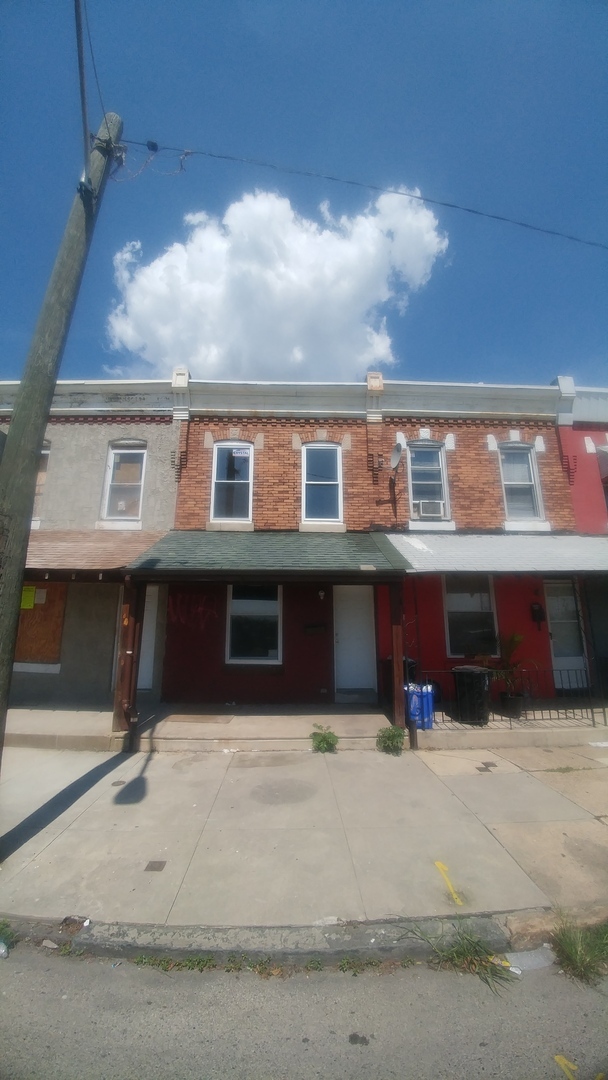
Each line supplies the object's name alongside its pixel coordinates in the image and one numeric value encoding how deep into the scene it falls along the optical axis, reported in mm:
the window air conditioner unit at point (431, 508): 10297
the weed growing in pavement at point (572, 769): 6375
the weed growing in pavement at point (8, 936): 3312
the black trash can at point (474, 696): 7930
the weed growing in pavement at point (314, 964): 3107
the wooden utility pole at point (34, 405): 4262
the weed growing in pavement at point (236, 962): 3111
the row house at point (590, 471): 10062
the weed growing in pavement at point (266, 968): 3062
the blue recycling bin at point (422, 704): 7613
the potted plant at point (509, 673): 8500
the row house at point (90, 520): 9438
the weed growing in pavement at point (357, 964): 3104
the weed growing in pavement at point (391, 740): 7070
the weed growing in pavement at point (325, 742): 7102
